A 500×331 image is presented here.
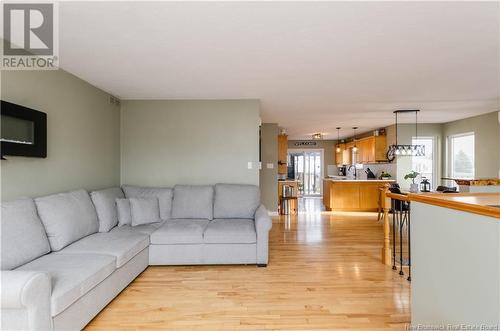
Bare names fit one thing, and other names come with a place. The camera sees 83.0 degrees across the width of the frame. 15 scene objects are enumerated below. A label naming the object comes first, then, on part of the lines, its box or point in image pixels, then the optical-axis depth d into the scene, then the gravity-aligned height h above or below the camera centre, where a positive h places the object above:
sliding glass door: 11.79 -0.13
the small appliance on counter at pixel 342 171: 10.80 -0.16
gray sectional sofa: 1.78 -0.77
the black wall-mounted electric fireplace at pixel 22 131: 2.47 +0.35
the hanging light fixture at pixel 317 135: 9.49 +1.07
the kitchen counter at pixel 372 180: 7.70 -0.37
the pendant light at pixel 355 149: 9.16 +0.58
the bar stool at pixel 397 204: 4.79 -0.68
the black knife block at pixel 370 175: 8.63 -0.25
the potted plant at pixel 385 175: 7.96 -0.24
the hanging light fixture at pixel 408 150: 6.48 +0.38
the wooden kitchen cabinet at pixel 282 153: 8.05 +0.40
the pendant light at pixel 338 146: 10.79 +0.80
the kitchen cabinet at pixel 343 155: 10.04 +0.43
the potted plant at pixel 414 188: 4.84 -0.37
